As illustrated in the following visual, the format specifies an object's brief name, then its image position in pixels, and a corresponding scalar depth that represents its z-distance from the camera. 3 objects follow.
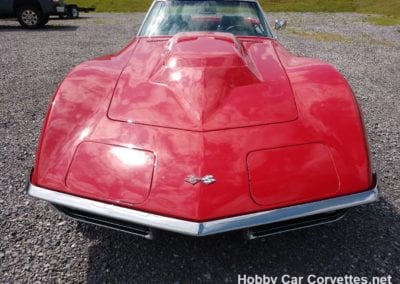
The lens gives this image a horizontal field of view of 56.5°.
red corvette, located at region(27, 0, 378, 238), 1.73
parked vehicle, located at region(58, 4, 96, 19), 11.44
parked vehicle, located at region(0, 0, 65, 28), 10.14
